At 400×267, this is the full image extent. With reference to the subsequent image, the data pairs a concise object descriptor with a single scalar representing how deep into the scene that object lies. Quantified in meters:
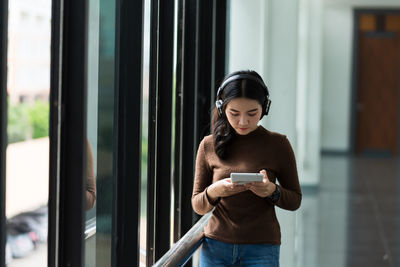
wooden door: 19.78
